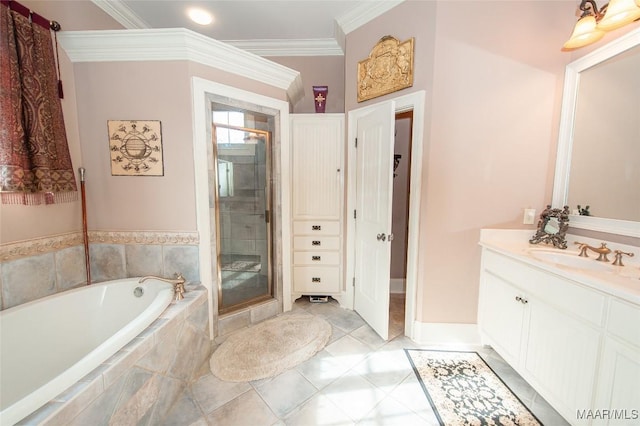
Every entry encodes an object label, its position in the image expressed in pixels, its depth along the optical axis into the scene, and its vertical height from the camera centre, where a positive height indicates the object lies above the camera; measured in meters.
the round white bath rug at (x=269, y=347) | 1.69 -1.26
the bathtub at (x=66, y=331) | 1.10 -0.85
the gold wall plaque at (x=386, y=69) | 1.91 +1.03
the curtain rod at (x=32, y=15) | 1.40 +1.08
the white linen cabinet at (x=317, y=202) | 2.46 -0.14
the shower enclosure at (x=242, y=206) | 2.12 -0.17
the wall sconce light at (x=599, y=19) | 1.30 +0.99
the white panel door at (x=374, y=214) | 1.91 -0.21
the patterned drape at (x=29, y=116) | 1.36 +0.43
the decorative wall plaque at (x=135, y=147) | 1.83 +0.31
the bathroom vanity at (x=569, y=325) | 0.99 -0.69
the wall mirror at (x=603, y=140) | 1.40 +0.34
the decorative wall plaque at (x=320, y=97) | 2.49 +0.96
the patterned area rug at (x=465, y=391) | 1.35 -1.27
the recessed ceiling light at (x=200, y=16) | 2.23 +1.64
